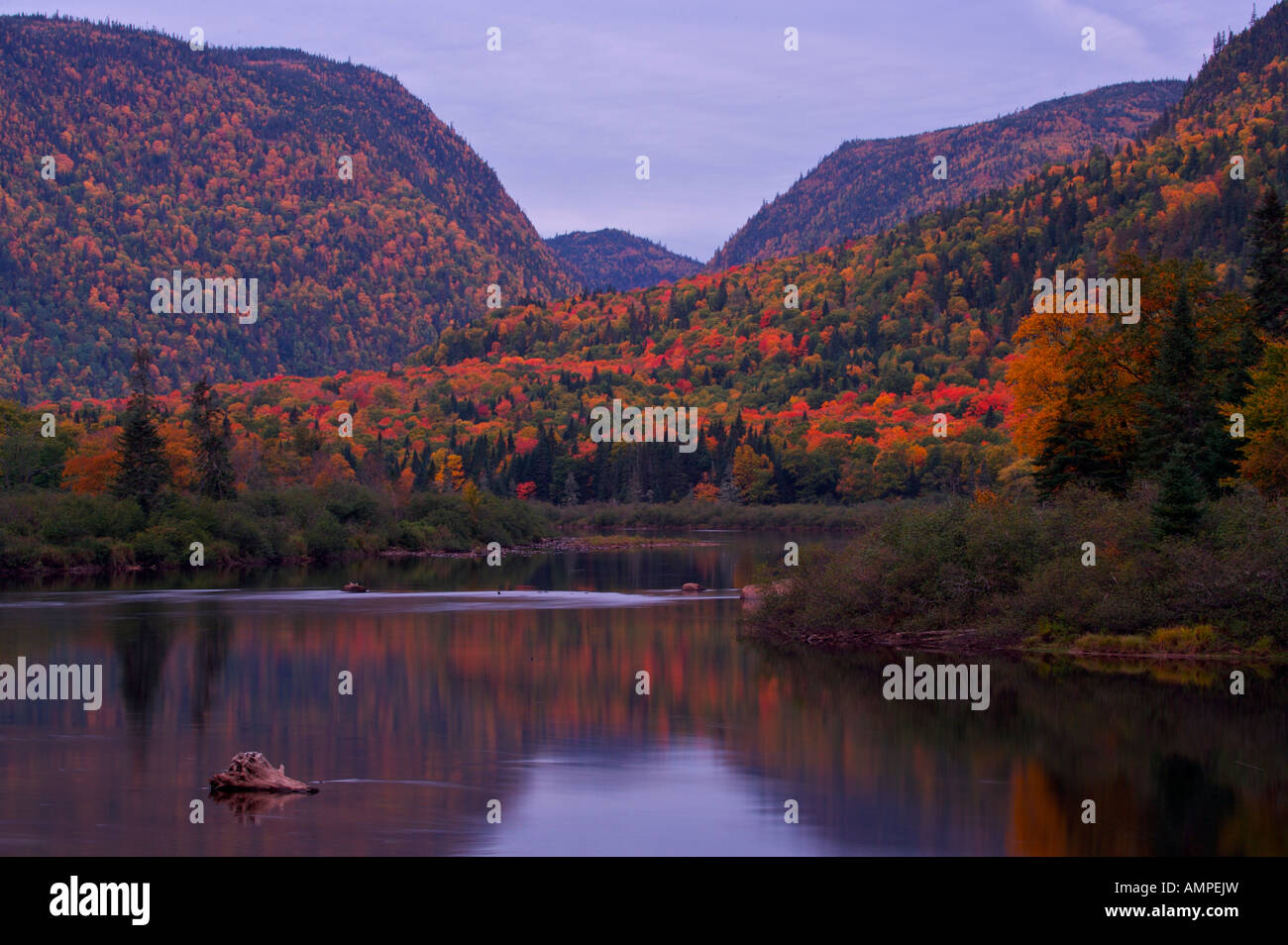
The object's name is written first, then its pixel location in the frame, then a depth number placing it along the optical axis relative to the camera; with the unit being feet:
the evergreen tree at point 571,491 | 520.42
